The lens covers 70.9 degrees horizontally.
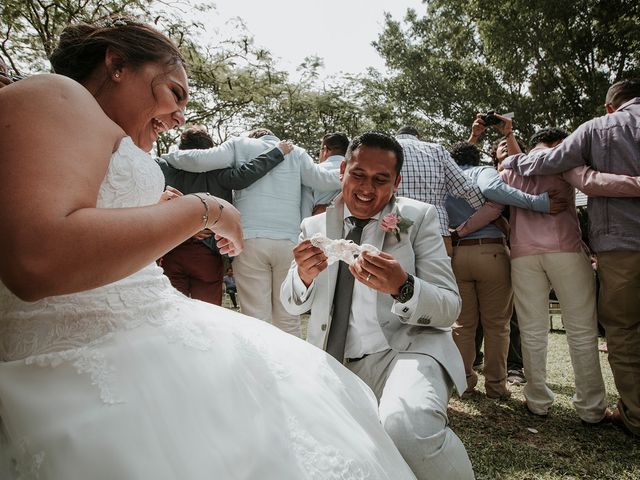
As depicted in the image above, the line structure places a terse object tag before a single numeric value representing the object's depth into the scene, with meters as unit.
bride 1.06
